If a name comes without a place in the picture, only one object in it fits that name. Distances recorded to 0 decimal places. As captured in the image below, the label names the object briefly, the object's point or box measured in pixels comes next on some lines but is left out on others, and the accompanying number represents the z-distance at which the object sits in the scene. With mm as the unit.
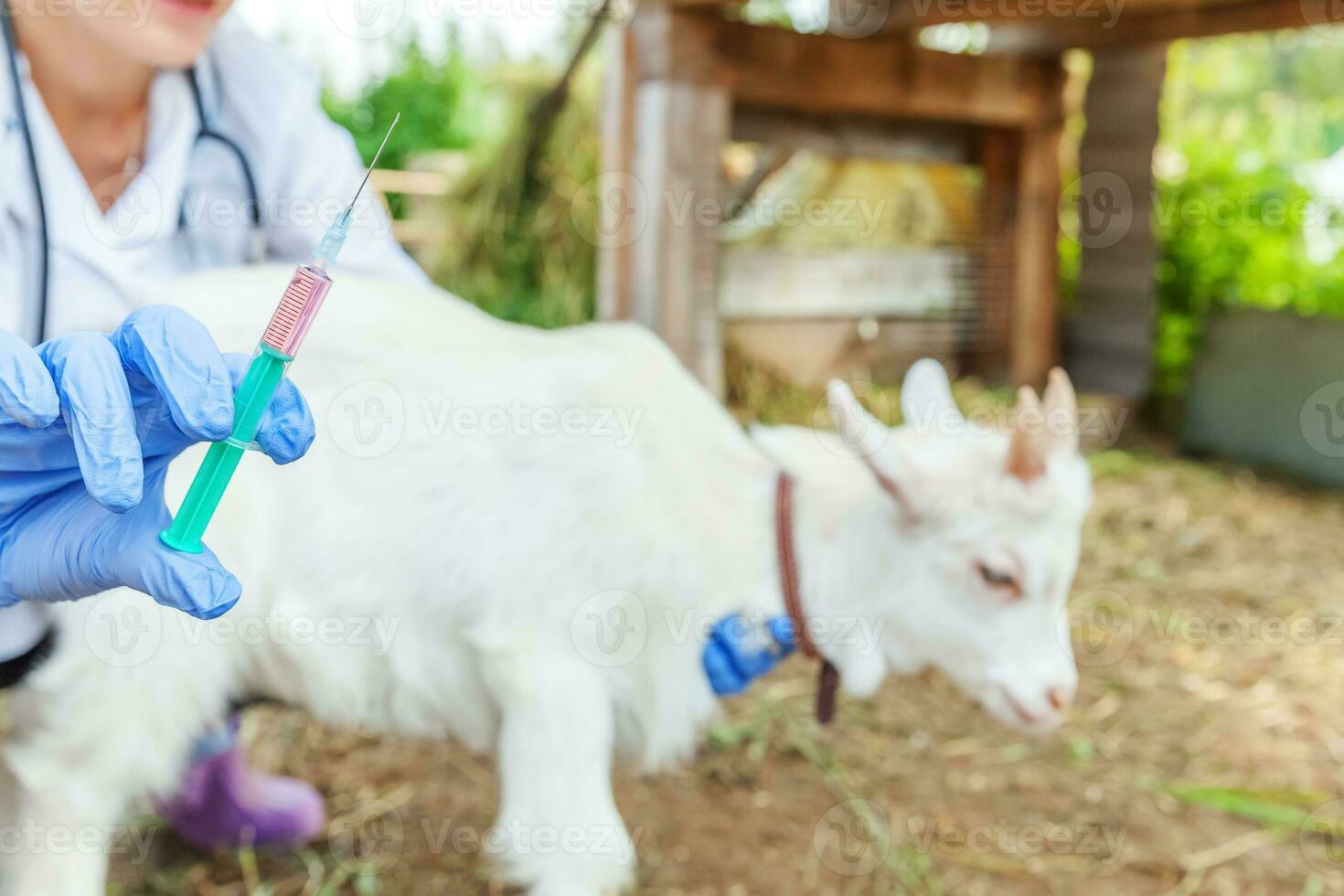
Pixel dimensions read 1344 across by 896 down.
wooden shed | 1847
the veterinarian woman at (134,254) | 705
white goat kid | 942
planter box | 2542
